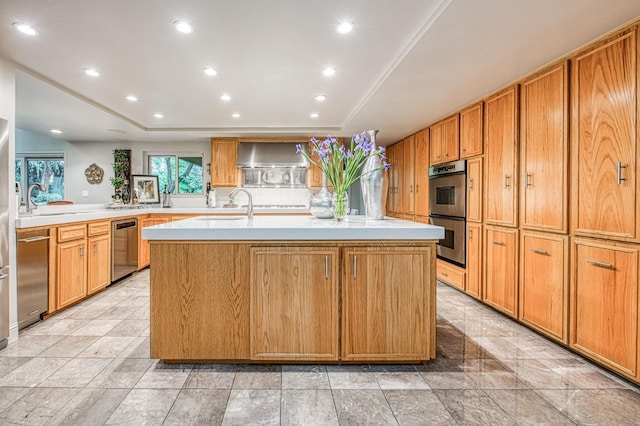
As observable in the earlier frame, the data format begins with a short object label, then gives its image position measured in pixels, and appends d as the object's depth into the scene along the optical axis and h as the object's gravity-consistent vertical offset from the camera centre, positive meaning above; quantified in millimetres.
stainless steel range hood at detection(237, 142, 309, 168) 5855 +950
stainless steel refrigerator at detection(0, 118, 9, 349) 2465 -155
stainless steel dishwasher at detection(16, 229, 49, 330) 2719 -544
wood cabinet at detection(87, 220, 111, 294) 3701 -523
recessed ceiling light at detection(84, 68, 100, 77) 3057 +1267
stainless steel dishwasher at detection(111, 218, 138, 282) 4238 -497
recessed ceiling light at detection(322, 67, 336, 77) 3059 +1268
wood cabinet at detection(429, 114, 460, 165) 4086 +903
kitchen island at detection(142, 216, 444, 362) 2061 -512
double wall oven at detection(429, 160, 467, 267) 3947 +57
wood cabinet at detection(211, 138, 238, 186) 5945 +842
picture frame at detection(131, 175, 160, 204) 6230 +405
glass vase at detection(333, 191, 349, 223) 2482 +36
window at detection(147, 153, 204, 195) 6438 +757
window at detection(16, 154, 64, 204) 6238 +693
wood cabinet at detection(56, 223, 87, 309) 3184 -536
